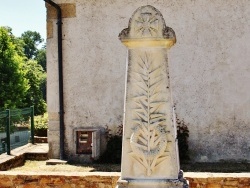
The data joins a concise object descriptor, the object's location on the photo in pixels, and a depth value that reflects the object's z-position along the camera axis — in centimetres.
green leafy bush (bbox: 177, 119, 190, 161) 930
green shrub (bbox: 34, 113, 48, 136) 1650
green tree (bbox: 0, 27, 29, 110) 2422
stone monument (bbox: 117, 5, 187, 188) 360
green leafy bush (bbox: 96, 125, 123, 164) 933
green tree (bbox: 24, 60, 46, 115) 3009
